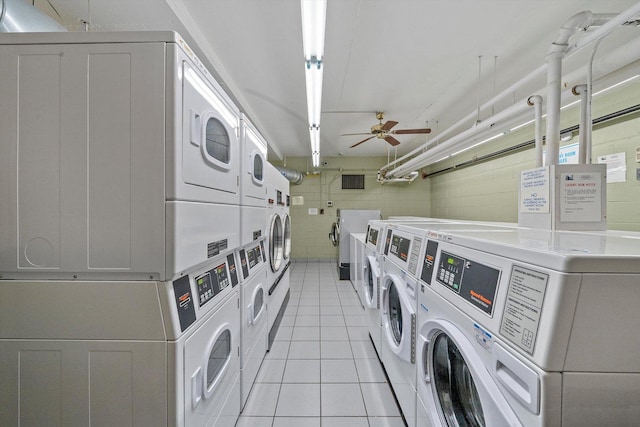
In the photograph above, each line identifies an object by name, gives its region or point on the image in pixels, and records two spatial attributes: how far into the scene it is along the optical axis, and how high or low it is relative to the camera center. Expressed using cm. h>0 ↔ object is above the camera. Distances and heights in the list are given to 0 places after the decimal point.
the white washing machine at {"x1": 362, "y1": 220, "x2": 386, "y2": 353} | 207 -63
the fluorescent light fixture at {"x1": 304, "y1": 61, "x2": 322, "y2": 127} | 192 +119
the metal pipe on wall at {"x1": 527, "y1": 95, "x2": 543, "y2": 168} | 150 +61
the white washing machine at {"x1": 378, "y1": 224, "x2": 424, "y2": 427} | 126 -67
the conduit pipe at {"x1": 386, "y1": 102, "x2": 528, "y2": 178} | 214 +93
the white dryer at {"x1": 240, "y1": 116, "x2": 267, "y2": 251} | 149 +18
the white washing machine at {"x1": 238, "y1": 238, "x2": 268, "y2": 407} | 153 -75
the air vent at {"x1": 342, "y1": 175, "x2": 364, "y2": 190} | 635 +84
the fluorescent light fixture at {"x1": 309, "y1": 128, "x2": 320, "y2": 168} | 348 +116
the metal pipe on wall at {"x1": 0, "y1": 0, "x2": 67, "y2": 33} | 102 +89
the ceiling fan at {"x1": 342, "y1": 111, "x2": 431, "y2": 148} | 324 +120
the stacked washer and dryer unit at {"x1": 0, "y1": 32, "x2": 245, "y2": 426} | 81 -7
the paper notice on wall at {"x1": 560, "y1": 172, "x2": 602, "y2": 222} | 115 +8
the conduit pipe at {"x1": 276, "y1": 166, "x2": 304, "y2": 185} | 548 +87
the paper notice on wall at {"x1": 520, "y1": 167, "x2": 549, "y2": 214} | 123 +12
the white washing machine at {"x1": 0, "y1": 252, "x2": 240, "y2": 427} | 82 -51
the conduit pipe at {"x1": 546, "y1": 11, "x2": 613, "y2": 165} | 126 +81
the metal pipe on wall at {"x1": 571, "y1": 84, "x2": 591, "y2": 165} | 125 +48
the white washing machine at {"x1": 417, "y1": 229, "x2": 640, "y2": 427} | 55 -31
